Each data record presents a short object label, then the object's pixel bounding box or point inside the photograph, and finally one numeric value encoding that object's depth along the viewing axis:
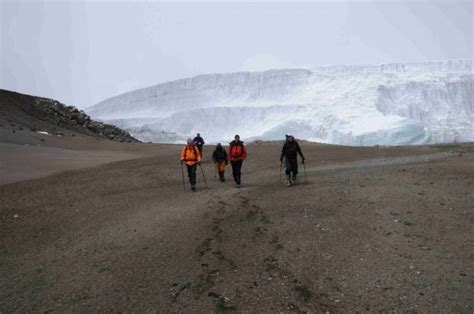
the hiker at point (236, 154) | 12.73
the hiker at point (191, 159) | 12.20
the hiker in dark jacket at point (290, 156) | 12.19
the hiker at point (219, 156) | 13.47
